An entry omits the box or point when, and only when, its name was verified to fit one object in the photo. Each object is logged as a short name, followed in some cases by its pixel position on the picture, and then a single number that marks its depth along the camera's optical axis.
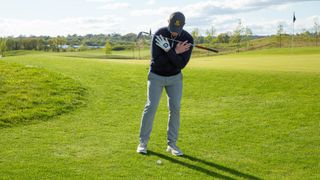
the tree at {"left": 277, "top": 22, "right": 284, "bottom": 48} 82.43
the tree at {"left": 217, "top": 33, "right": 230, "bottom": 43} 96.39
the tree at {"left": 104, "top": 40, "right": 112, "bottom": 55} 95.51
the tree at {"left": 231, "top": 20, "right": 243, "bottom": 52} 85.20
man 6.91
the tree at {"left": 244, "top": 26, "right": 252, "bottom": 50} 88.32
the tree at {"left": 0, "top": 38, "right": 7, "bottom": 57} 109.45
